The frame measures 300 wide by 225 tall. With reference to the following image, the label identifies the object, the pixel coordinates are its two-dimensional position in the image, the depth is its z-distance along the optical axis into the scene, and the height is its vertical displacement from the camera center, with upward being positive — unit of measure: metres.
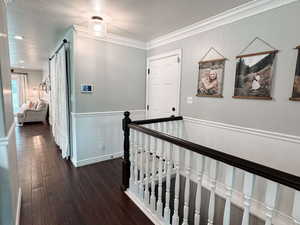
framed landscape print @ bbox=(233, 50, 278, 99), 1.94 +0.28
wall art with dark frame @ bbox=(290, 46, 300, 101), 1.72 +0.14
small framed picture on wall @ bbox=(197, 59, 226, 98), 2.44 +0.29
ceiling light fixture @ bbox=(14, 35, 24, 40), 3.42 +1.15
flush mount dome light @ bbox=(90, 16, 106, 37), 2.36 +0.97
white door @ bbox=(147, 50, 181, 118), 3.13 +0.21
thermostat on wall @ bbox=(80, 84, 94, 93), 2.90 +0.09
